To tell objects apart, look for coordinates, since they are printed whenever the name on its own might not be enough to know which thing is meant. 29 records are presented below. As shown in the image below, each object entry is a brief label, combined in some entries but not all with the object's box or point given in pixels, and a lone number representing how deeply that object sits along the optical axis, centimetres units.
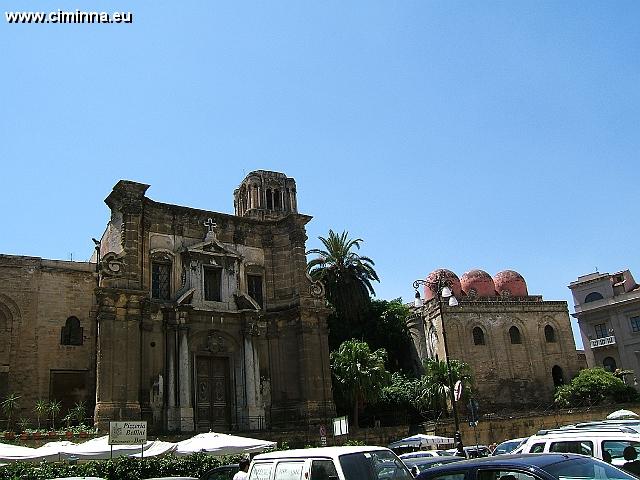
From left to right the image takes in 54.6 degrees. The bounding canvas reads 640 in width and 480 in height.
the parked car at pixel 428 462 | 1555
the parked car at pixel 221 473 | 1529
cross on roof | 2927
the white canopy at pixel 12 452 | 1583
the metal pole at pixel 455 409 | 2059
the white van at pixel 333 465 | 766
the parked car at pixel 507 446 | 2028
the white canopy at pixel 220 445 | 1827
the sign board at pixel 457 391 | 2259
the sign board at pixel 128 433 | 1630
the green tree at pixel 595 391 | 4209
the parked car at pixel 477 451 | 2277
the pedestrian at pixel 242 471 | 1244
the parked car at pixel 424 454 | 2081
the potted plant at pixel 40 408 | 2692
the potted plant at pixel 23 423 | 2620
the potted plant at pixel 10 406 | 2689
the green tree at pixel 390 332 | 4700
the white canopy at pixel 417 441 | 2889
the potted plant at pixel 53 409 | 2709
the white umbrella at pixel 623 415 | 3027
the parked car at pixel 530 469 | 693
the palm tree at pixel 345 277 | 4459
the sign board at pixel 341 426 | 2246
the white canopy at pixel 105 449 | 1736
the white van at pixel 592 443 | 1015
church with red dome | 4525
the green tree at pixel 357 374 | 3362
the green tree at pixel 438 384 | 3806
